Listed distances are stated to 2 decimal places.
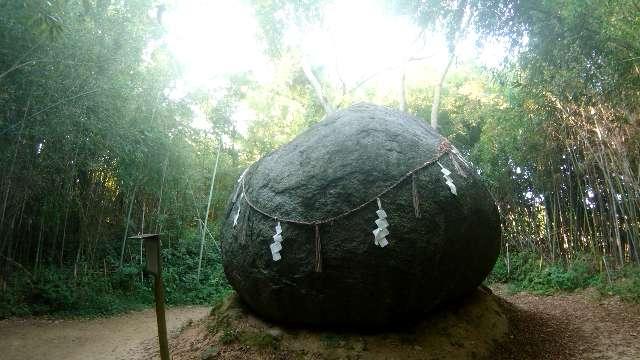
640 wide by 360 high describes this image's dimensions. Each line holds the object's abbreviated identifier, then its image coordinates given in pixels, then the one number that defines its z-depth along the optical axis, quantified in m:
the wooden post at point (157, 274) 2.60
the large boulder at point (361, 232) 3.15
